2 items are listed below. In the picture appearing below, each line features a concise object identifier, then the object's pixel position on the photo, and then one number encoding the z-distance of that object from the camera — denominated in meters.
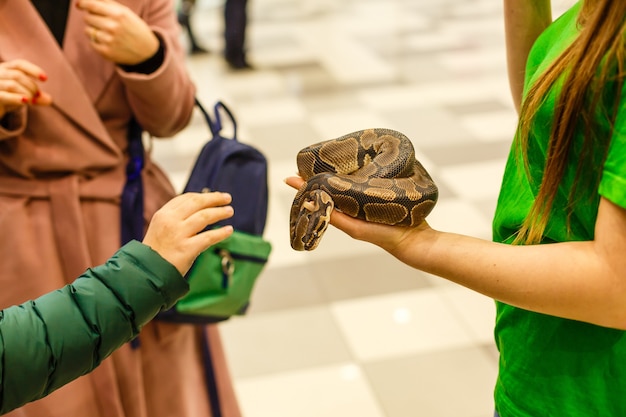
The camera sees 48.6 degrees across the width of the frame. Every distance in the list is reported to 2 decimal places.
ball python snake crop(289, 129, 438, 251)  1.19
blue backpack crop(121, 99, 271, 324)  1.70
